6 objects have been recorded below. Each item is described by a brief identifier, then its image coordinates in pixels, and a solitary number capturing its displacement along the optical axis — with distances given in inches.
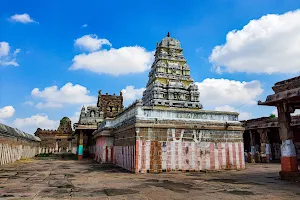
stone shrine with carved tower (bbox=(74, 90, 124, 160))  1157.1
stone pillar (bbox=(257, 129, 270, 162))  993.5
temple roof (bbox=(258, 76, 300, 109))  440.8
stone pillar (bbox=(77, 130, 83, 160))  1127.6
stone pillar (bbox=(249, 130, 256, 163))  1092.2
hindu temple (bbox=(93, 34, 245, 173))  565.3
